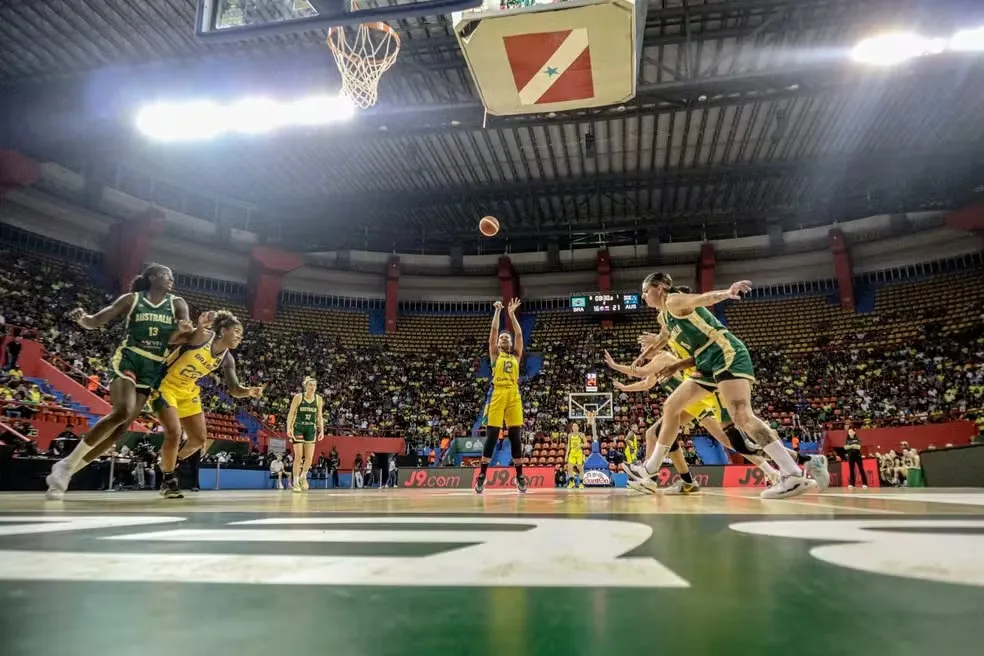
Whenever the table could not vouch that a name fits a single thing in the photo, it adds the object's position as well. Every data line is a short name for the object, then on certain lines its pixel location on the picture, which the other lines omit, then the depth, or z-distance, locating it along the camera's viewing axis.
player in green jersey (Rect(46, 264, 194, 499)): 4.73
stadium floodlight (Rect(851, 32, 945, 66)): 11.55
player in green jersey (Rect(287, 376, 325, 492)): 8.86
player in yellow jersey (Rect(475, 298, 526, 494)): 6.84
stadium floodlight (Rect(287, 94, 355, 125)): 13.47
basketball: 12.00
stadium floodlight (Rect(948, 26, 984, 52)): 11.36
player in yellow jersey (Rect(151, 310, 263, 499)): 5.20
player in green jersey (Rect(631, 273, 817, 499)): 4.28
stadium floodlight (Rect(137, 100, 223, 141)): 14.27
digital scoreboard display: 23.09
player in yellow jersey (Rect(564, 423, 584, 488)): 14.10
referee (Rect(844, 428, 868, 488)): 11.36
